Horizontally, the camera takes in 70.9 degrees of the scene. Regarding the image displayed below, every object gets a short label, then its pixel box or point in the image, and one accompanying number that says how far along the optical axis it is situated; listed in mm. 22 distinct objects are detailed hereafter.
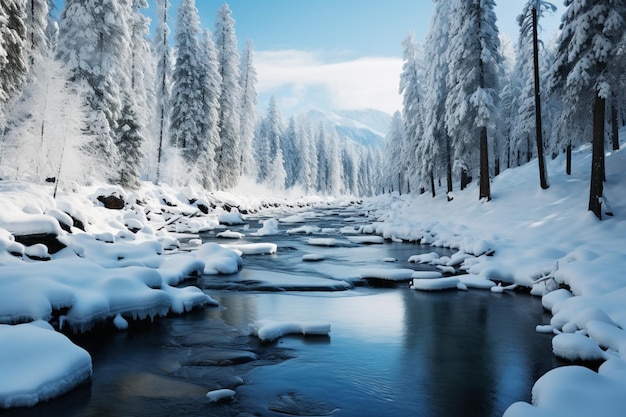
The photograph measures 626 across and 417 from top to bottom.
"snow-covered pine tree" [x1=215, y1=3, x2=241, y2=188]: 45562
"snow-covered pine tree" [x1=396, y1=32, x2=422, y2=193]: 37969
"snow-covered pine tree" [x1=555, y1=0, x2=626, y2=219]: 14656
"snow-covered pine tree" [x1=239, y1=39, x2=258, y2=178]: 53625
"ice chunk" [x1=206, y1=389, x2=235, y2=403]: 5562
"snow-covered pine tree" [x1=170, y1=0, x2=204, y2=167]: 37875
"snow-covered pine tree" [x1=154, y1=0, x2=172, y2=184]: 36062
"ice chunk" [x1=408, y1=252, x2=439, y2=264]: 15406
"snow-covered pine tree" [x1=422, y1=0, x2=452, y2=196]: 30891
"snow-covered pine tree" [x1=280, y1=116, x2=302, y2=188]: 84250
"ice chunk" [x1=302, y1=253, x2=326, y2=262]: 16328
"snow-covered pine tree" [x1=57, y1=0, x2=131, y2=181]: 24938
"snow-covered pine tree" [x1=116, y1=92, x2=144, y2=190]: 28750
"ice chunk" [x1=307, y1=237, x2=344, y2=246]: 20728
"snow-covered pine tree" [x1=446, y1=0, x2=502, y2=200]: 23562
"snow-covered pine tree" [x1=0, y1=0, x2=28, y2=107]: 21500
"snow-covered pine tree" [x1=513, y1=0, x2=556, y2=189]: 20375
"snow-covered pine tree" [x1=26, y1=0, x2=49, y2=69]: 27009
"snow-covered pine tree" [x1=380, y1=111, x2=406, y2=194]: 65938
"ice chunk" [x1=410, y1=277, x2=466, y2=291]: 11750
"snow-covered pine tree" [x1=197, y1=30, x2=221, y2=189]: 39375
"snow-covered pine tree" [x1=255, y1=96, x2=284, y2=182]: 71294
